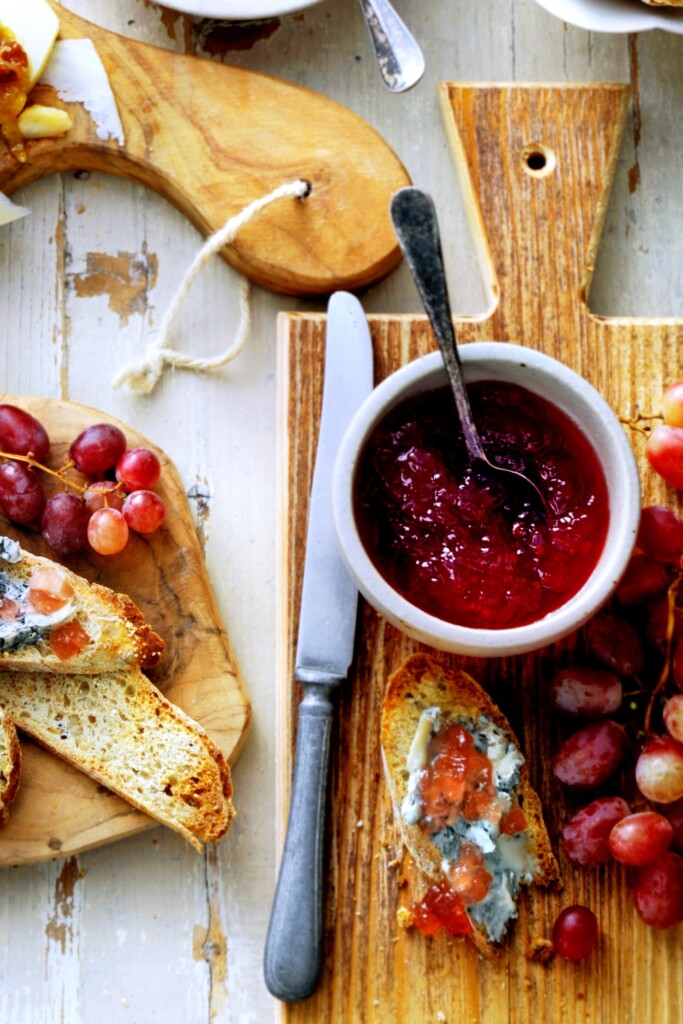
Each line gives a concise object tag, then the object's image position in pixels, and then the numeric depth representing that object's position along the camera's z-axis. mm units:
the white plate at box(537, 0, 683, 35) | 752
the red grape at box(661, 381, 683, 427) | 728
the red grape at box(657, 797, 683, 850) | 718
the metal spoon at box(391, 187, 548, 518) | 656
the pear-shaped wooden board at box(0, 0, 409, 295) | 765
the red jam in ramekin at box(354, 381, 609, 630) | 680
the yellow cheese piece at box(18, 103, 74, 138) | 765
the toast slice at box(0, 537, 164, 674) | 724
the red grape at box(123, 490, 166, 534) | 739
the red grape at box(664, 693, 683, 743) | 707
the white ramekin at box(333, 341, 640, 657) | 671
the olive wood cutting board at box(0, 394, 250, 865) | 736
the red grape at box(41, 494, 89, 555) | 737
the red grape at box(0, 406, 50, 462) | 740
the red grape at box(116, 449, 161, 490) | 744
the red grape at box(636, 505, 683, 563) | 717
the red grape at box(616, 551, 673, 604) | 721
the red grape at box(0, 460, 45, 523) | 738
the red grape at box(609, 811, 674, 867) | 702
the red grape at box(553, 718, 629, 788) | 717
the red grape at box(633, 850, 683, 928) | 708
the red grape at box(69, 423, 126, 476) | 743
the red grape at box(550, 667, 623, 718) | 717
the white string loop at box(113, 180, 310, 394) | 774
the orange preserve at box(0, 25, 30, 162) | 757
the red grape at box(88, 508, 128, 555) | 735
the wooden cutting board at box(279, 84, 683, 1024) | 718
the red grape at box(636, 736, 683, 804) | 706
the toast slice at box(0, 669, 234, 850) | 731
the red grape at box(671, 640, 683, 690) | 717
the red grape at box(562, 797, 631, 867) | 713
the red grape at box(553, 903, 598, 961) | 708
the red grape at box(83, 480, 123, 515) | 743
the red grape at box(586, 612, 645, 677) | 722
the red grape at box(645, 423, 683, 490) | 724
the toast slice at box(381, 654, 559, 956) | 702
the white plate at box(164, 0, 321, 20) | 763
